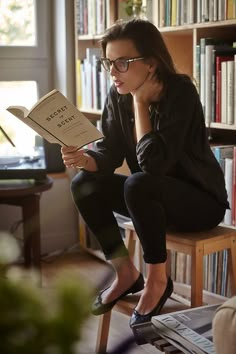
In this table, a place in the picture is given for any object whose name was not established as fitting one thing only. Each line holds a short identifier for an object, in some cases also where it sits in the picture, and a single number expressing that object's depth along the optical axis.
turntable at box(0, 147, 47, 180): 2.45
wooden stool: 1.65
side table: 2.40
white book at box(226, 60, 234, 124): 2.05
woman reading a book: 1.64
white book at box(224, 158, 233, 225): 2.12
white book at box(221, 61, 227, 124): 2.08
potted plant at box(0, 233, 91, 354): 0.33
